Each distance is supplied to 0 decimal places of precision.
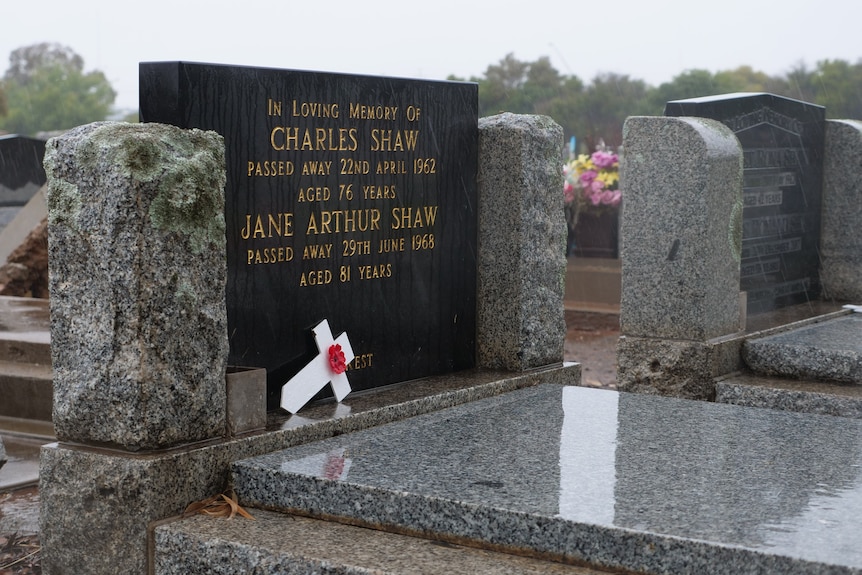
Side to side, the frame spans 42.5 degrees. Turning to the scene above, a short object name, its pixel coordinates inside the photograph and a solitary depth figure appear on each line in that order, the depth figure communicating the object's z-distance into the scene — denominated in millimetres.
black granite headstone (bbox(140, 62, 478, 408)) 3844
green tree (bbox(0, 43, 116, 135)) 59469
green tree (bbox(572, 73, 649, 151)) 38469
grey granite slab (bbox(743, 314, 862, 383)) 5543
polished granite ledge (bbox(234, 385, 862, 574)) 2838
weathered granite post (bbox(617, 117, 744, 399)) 5684
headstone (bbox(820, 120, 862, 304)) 7539
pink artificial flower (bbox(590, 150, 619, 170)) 13039
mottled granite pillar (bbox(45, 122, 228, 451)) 3262
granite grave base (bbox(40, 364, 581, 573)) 3264
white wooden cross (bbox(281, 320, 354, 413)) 3977
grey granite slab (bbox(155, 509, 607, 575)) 2916
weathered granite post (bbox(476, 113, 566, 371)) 4949
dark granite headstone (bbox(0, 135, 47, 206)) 9891
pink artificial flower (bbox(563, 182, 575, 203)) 12513
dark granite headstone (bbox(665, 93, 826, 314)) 6395
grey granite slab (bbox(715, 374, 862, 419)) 5270
